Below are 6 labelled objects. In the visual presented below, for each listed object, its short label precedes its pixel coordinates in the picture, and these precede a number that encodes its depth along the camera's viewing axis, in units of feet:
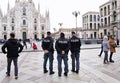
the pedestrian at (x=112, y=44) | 18.58
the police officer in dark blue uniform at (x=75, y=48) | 13.56
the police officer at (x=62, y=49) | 12.64
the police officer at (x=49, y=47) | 13.50
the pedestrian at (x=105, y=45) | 17.76
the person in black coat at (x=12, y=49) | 12.24
